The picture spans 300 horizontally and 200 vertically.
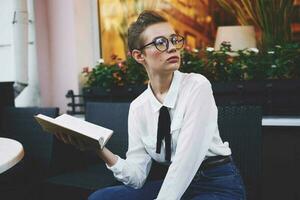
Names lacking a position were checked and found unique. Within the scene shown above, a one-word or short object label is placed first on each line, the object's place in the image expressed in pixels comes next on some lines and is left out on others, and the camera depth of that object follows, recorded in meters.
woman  1.28
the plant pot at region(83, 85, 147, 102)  2.66
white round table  1.13
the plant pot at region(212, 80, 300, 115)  2.26
